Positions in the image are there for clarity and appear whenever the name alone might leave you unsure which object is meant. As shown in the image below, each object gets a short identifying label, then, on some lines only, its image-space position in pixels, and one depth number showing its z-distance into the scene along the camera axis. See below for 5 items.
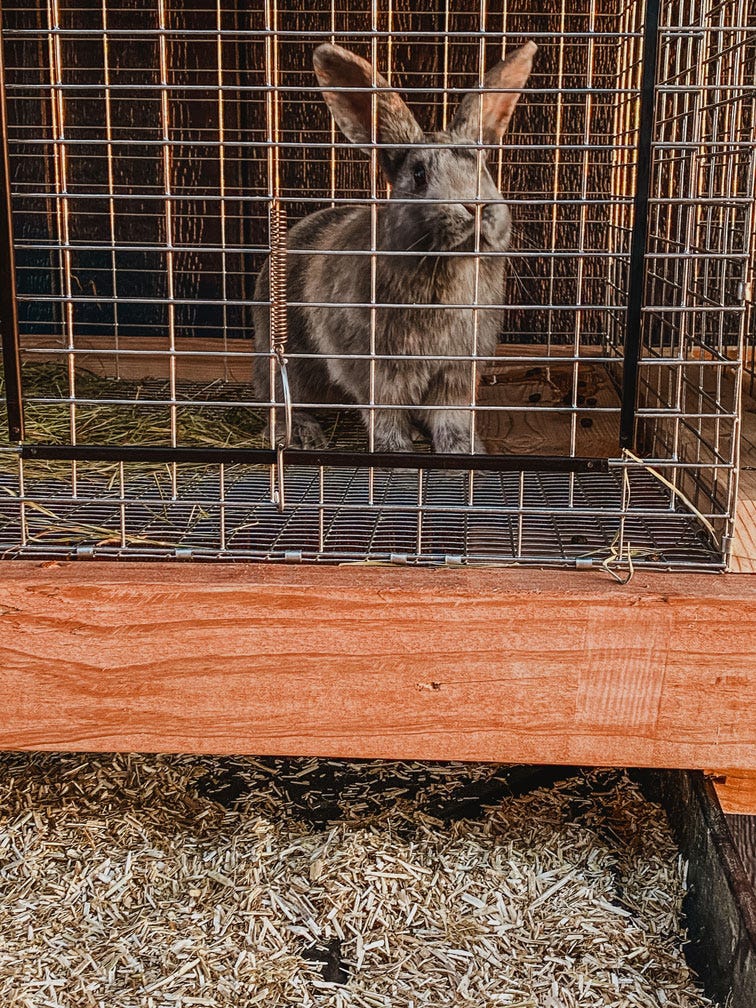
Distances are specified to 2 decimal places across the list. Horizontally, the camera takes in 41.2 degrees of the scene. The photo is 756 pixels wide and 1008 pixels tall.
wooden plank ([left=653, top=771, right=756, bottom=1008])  0.43
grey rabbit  0.69
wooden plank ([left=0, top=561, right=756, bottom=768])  0.45
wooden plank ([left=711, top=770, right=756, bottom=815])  0.48
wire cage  0.47
